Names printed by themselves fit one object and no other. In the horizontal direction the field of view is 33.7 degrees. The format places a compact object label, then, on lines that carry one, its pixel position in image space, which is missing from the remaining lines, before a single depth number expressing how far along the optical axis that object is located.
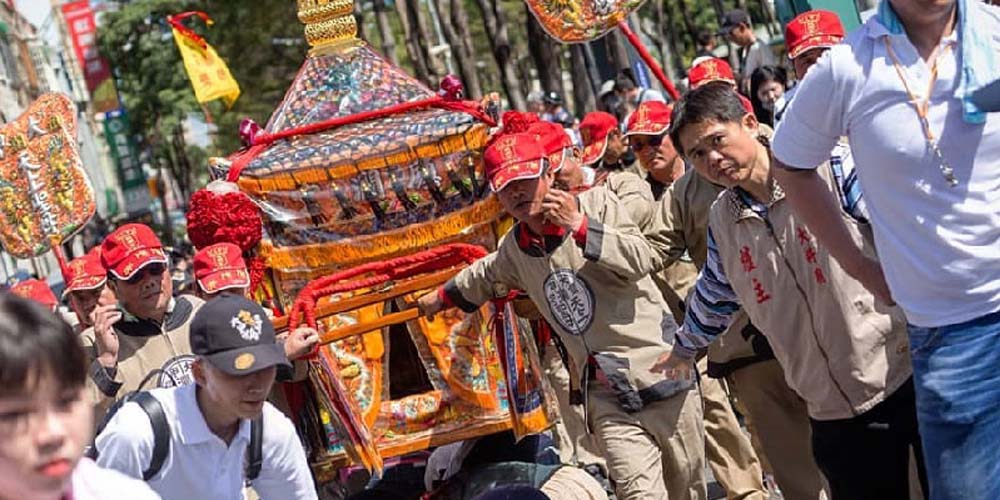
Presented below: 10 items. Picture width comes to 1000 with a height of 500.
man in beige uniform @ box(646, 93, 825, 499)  6.34
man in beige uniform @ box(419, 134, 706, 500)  6.24
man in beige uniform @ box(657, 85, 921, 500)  5.09
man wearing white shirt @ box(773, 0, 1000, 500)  4.02
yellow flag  25.27
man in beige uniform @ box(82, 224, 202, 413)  6.50
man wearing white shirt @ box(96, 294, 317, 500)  4.21
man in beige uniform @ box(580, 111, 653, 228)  9.75
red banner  41.66
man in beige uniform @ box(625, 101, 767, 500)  7.51
